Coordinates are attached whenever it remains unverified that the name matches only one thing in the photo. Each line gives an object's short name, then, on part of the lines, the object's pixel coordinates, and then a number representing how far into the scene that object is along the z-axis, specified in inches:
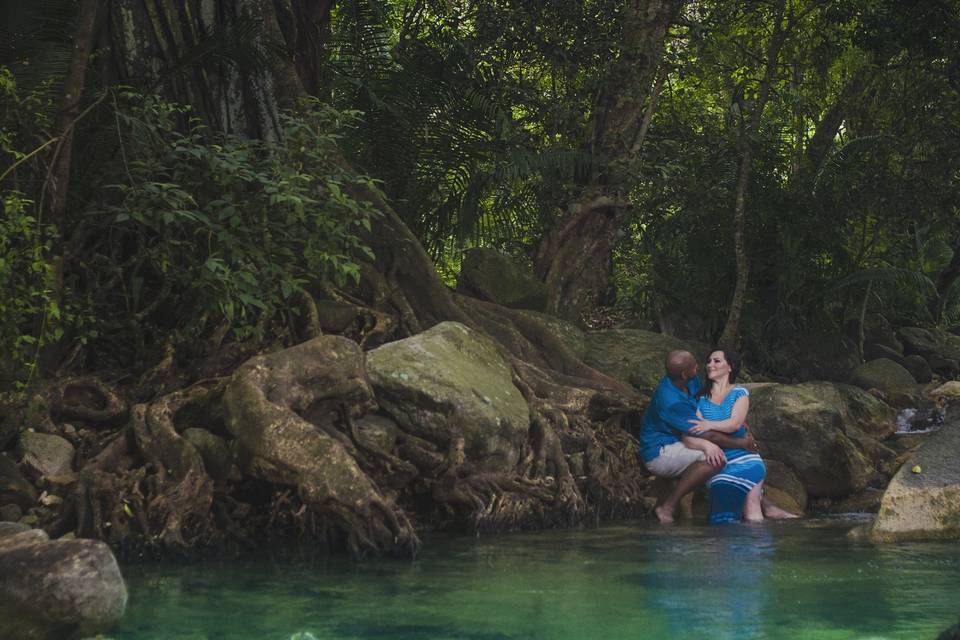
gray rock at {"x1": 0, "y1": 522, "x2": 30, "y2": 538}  230.9
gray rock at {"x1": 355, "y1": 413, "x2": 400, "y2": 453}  318.4
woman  367.9
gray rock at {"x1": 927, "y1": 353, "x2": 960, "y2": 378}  765.9
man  367.9
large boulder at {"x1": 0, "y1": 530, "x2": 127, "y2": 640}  183.8
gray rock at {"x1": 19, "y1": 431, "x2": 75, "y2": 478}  304.3
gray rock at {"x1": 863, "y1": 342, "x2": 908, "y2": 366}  748.0
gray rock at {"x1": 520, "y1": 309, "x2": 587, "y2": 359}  489.2
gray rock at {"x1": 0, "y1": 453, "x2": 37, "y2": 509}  289.0
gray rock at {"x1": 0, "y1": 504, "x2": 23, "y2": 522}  281.4
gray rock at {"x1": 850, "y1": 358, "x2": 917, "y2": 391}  669.3
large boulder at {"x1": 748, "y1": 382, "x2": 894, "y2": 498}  406.9
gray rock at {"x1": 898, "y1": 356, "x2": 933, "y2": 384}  739.4
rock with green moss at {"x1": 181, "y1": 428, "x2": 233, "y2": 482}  298.7
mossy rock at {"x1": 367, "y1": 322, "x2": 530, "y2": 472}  332.2
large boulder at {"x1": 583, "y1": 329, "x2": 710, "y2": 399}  490.9
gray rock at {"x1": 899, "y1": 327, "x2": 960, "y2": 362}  783.1
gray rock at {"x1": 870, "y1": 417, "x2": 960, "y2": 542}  300.2
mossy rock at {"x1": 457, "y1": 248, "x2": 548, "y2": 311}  499.5
